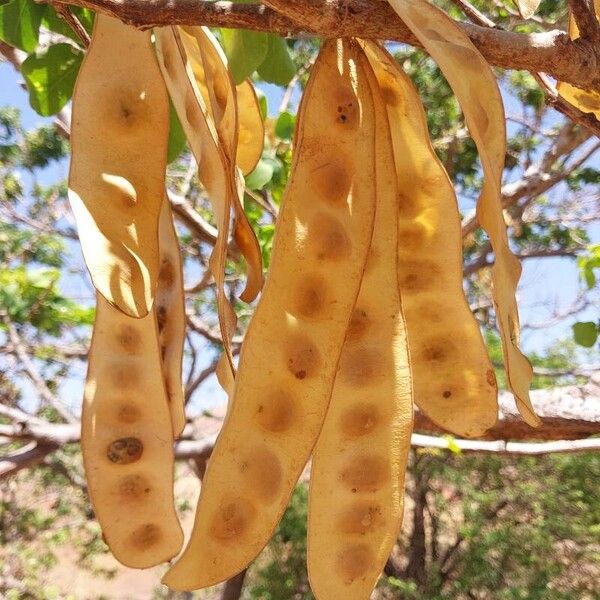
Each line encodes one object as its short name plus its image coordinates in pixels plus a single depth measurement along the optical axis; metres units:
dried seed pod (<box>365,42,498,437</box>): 0.26
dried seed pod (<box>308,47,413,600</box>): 0.23
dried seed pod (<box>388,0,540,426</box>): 0.17
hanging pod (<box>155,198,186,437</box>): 0.28
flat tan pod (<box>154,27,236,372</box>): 0.22
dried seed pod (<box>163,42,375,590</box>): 0.21
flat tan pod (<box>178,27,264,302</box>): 0.25
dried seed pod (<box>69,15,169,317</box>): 0.21
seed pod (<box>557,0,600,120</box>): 0.28
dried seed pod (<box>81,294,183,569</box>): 0.27
